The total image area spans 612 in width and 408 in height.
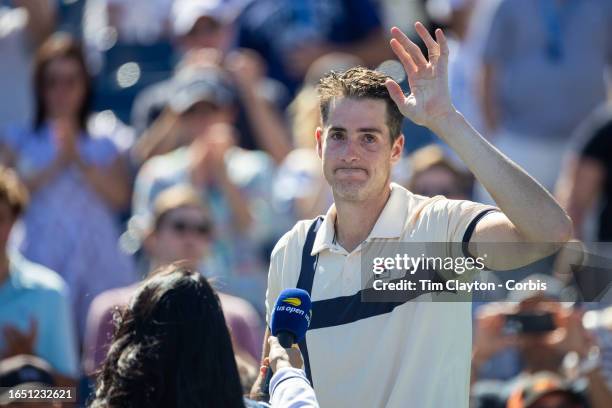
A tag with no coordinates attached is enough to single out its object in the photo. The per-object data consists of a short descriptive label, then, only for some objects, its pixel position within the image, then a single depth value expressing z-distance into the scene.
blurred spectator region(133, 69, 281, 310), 16.78
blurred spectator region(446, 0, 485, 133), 18.91
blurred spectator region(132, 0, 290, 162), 18.59
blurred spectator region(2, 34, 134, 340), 16.48
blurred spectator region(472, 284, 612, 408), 12.97
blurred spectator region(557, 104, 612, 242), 16.98
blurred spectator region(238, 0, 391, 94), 20.14
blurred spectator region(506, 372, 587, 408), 12.42
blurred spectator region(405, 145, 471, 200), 15.69
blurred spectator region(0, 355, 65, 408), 11.24
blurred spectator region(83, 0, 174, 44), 21.34
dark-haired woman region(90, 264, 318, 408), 7.78
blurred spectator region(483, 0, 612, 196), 18.25
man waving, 8.75
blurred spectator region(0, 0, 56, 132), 19.48
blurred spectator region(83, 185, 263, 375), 13.89
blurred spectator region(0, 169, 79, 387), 13.24
